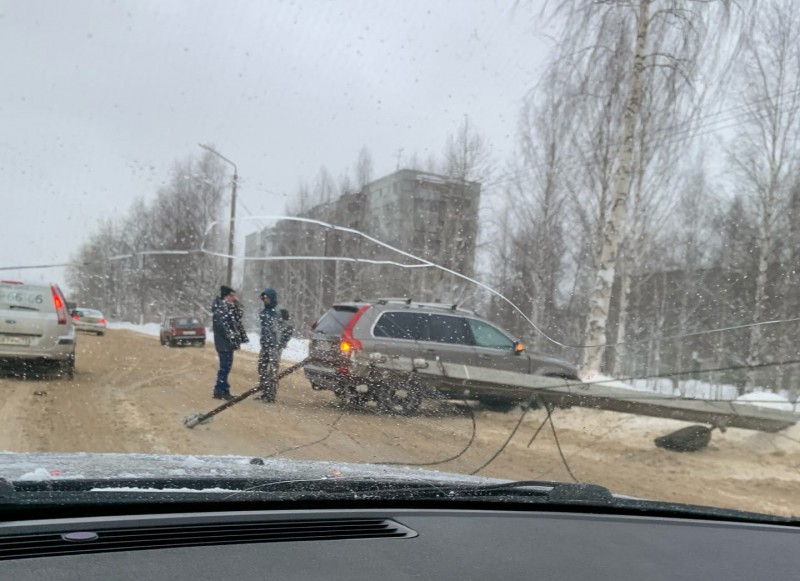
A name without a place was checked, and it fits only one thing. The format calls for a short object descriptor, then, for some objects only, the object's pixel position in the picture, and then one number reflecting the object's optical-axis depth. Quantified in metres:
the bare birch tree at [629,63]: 12.27
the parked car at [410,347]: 8.21
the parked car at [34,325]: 9.62
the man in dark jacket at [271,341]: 8.56
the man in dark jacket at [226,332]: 9.78
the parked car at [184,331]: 16.22
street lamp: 10.47
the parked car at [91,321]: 14.88
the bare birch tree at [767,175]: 16.74
